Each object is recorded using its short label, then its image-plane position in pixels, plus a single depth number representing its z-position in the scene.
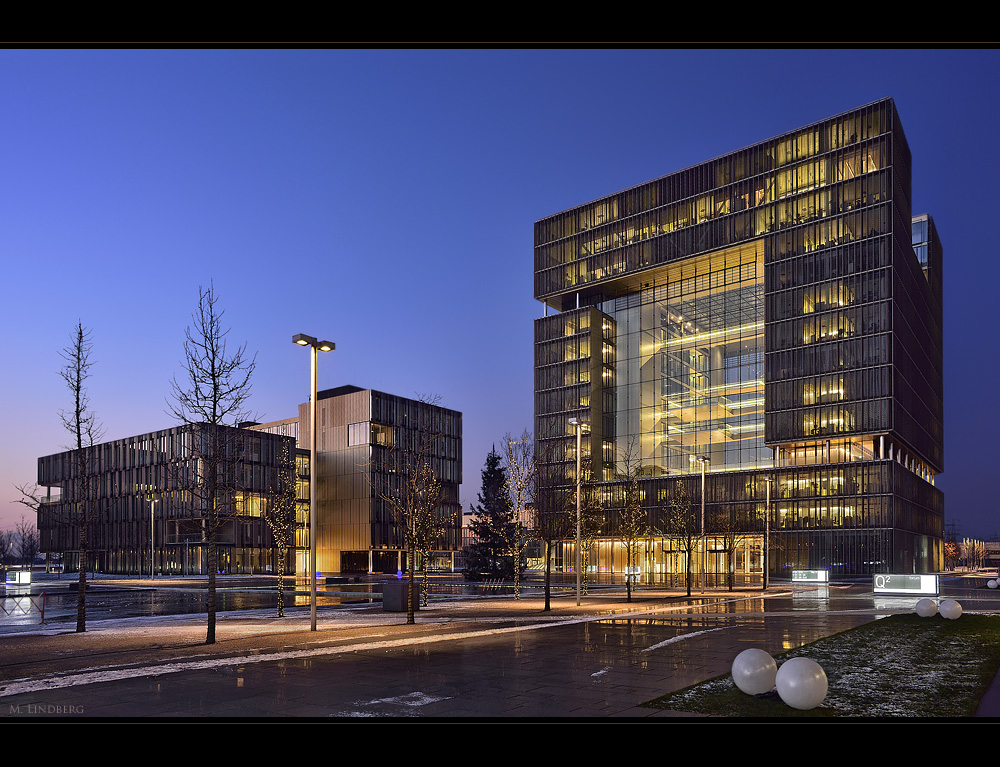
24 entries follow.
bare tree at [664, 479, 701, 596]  50.56
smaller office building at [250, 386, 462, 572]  106.44
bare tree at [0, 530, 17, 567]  160.35
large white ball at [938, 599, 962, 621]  25.19
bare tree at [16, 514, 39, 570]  113.56
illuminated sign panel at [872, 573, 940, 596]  42.47
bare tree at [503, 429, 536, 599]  40.97
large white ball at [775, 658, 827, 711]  10.68
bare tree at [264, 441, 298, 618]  30.02
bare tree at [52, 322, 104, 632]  24.14
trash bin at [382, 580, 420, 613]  30.75
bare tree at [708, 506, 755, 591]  60.06
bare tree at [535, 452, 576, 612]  41.22
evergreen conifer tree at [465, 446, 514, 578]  71.62
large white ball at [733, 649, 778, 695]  11.55
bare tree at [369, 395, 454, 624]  27.67
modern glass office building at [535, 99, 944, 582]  86.75
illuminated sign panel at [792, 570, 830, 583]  48.22
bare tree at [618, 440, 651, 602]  45.31
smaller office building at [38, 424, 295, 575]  98.75
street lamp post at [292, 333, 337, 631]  24.50
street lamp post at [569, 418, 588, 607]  36.06
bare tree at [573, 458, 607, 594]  45.84
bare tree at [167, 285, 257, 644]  21.58
